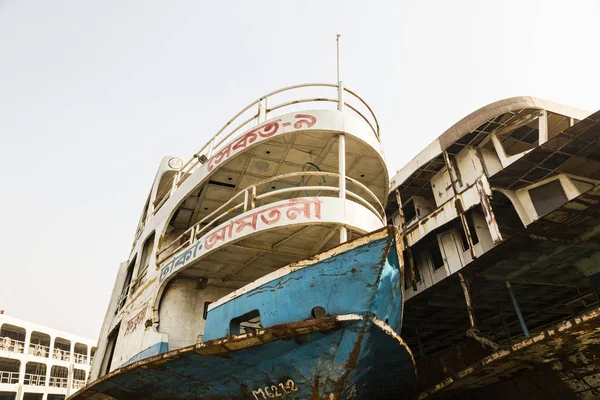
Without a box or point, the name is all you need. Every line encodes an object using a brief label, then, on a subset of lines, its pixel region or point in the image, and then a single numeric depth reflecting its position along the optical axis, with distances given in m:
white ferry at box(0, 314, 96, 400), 32.66
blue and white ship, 4.84
